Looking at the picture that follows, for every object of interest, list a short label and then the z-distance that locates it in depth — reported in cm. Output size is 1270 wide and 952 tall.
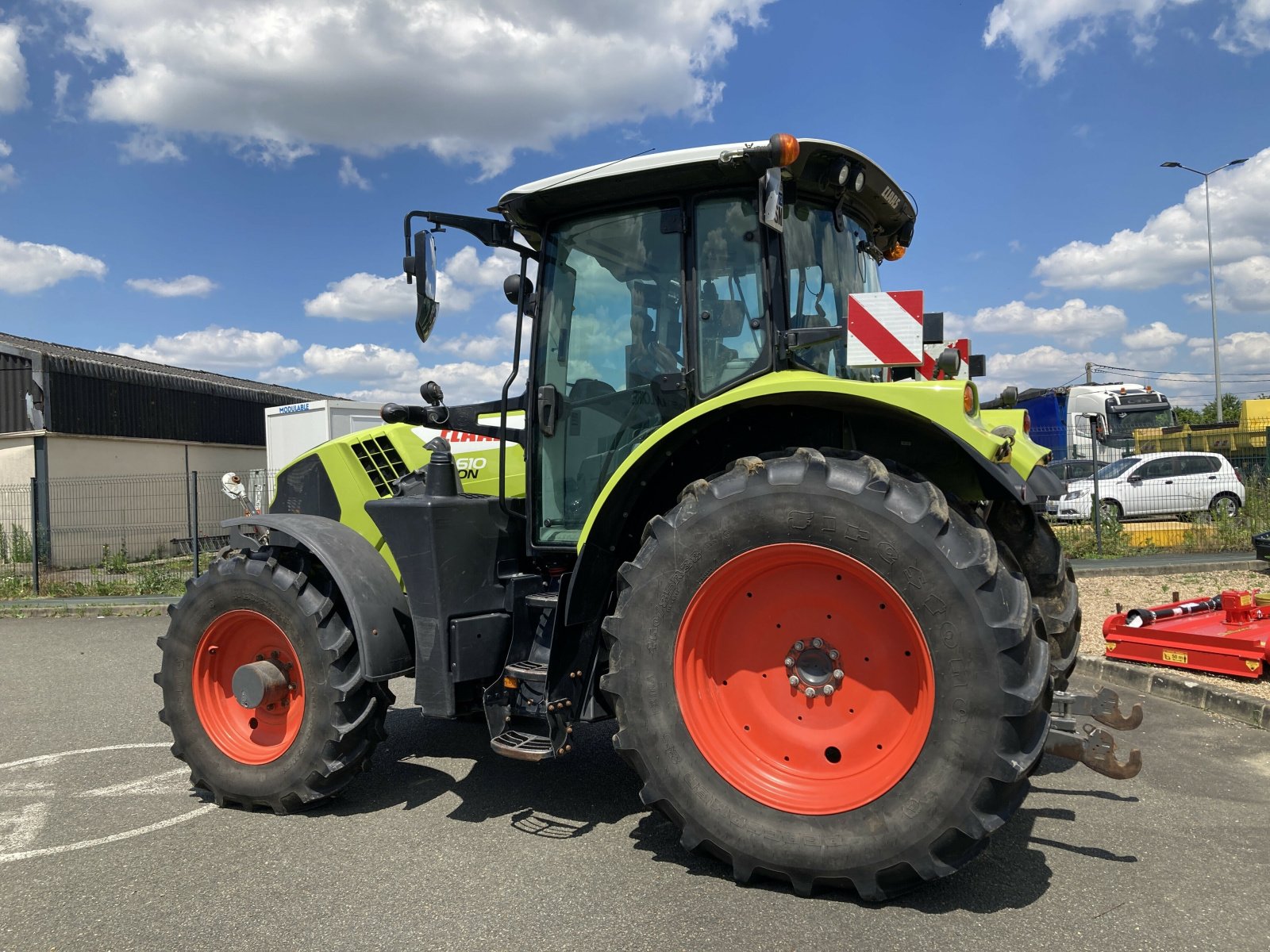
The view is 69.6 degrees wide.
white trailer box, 1697
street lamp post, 2568
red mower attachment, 569
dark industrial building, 1611
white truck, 2130
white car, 1619
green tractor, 292
